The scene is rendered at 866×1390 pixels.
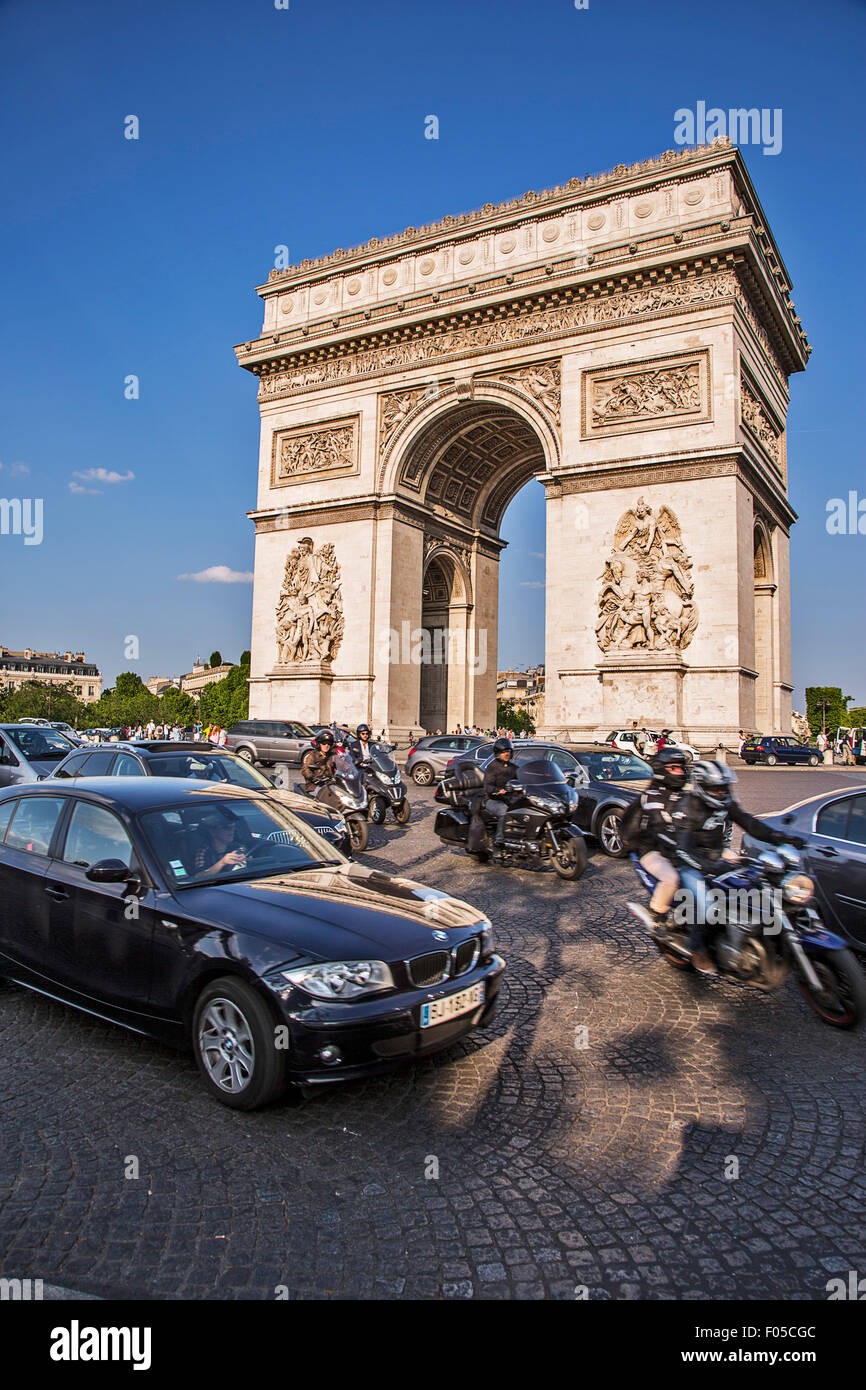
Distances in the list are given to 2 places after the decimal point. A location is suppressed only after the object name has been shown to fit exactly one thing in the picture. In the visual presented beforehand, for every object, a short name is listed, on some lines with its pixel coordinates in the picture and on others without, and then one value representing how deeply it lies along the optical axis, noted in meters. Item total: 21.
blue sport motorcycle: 4.47
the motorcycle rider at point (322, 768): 11.00
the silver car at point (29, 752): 12.40
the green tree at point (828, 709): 69.31
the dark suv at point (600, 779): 10.73
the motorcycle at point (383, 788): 13.54
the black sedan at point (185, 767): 8.62
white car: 21.23
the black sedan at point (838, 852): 5.24
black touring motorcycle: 9.03
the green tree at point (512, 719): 95.81
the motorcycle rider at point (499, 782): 9.44
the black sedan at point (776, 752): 24.64
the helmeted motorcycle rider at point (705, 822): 5.12
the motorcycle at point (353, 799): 10.86
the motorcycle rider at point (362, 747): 13.66
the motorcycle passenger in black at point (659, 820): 5.35
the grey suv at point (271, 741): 23.70
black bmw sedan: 3.36
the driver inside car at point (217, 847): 4.21
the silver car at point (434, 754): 21.11
